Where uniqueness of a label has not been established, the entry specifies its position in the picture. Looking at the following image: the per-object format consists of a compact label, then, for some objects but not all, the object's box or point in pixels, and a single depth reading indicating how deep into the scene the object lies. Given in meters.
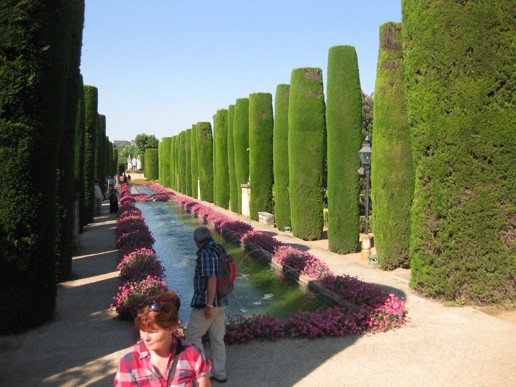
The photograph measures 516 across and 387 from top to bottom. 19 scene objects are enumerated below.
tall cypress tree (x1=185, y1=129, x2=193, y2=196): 42.58
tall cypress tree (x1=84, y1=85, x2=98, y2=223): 19.42
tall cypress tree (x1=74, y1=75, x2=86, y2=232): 15.32
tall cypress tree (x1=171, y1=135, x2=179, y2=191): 50.97
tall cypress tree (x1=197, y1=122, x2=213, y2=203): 35.50
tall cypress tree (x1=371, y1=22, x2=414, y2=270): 11.34
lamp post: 12.72
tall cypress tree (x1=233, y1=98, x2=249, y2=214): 26.05
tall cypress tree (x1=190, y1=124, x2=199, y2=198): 39.26
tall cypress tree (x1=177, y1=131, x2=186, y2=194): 45.26
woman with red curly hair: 2.60
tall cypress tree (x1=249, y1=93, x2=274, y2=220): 22.58
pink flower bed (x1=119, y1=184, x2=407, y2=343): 6.51
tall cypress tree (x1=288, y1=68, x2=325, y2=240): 16.77
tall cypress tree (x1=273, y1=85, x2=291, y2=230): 19.19
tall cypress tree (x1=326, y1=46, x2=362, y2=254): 14.02
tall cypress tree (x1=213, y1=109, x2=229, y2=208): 30.08
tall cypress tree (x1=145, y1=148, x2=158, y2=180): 80.50
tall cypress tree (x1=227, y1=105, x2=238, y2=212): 27.36
